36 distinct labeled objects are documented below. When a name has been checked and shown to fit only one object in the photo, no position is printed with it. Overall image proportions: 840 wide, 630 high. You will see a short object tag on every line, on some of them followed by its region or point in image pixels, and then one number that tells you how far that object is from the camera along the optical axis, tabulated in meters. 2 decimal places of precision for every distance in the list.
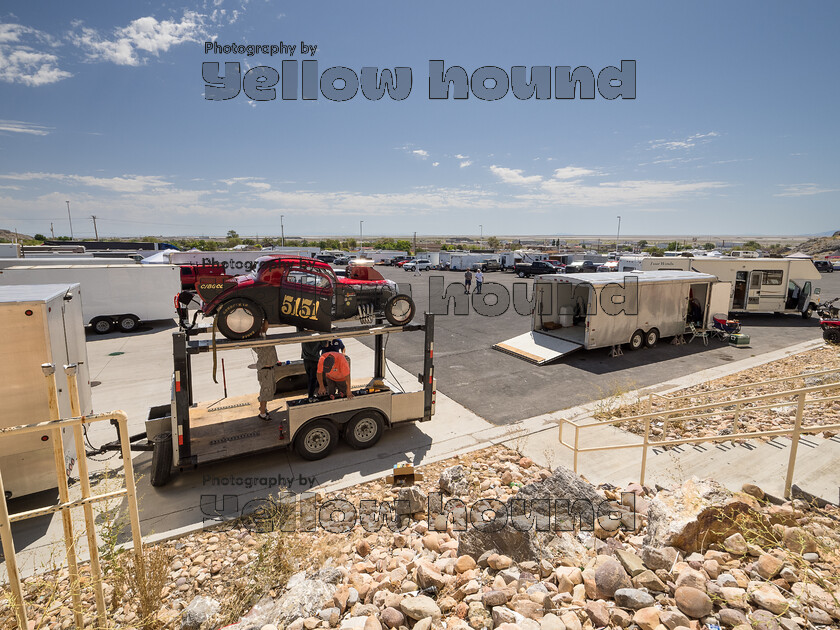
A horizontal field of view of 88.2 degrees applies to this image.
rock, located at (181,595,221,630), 3.99
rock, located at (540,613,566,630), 3.37
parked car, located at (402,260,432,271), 45.91
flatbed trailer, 6.50
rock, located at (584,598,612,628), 3.47
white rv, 20.62
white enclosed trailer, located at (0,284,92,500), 5.48
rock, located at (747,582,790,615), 3.33
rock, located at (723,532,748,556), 4.09
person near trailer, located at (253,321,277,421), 8.02
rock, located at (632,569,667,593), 3.80
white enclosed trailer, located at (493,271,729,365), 14.14
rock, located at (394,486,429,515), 5.88
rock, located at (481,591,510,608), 3.79
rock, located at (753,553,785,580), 3.73
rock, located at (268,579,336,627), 3.95
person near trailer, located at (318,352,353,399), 7.41
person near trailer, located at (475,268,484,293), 28.22
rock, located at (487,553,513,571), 4.45
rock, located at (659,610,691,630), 3.31
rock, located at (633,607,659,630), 3.35
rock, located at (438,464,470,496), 6.34
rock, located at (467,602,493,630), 3.60
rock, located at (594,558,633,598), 3.83
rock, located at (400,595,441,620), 3.75
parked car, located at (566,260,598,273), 42.64
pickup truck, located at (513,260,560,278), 43.56
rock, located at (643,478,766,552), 4.35
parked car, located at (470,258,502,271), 48.50
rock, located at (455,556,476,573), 4.54
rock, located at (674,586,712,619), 3.43
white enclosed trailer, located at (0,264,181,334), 16.27
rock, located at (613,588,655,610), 3.56
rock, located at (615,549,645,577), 4.01
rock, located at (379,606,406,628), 3.74
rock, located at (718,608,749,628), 3.28
